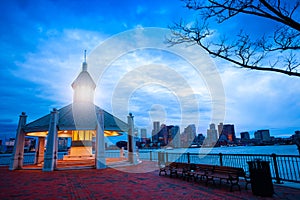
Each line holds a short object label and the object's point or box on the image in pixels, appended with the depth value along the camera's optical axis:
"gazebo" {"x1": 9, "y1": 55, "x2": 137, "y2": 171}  16.50
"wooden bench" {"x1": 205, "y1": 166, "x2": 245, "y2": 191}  7.59
